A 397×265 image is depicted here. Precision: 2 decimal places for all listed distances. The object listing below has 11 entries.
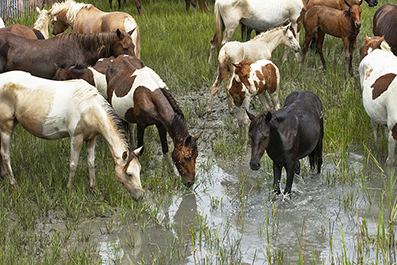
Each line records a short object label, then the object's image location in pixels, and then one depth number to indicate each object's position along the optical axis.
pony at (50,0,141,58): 18.58
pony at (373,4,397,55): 18.78
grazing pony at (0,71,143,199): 11.16
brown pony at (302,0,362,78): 19.55
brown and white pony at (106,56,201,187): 11.98
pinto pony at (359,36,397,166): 12.29
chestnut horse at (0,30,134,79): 15.17
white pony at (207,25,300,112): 16.70
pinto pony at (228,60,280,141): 14.95
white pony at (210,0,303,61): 20.25
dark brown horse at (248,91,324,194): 10.40
